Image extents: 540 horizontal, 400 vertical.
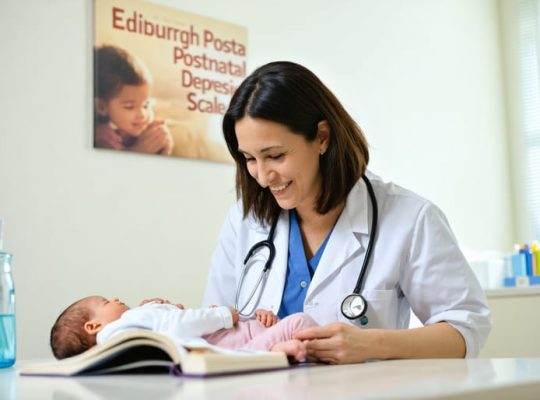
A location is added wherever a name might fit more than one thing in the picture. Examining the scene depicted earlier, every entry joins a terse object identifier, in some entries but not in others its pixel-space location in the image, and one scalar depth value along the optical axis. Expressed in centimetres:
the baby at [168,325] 126
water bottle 139
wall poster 299
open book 89
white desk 69
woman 160
